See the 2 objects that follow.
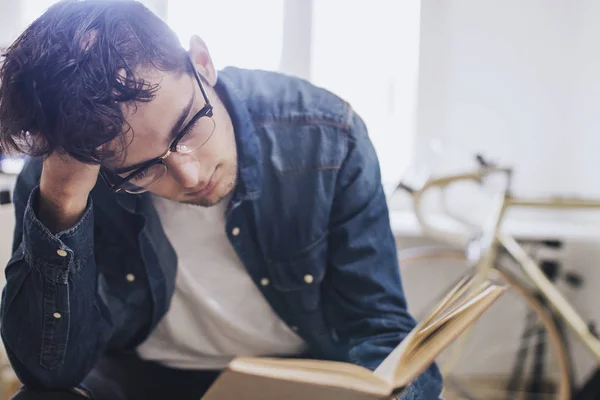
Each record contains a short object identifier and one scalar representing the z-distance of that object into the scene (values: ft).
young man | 1.92
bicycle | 4.54
